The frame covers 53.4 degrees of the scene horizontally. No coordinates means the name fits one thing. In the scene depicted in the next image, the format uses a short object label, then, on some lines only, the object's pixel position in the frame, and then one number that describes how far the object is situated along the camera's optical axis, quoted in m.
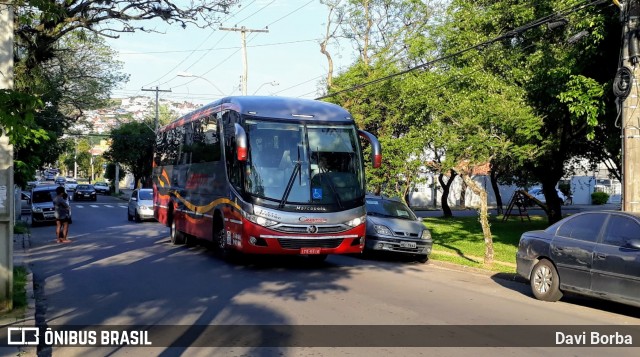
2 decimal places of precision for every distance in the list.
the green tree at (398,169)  21.10
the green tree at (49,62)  6.26
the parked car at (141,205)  31.36
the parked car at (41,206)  29.58
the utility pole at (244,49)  31.39
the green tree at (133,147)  69.50
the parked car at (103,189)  79.38
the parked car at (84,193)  59.38
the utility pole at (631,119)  11.72
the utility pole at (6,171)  8.49
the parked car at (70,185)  72.01
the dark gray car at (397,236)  16.00
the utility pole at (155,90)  57.66
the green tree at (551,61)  14.30
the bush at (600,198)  54.38
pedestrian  20.66
